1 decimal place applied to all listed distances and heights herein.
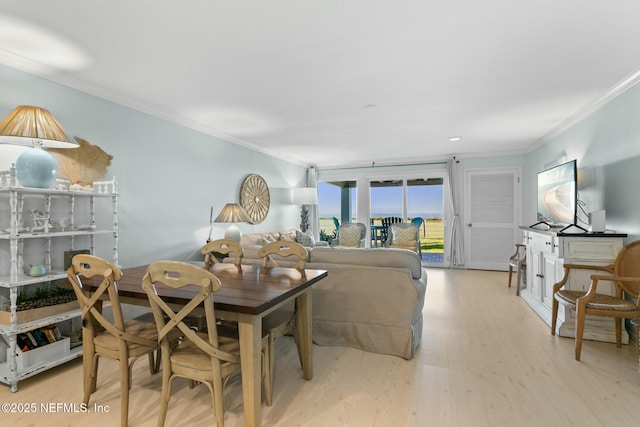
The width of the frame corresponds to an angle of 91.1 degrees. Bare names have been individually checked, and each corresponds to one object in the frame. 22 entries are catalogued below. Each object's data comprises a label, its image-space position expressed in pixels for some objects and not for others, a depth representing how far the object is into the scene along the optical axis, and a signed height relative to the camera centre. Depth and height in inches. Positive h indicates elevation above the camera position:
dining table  62.4 -18.6
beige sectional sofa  103.5 -30.0
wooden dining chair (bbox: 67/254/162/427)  68.0 -29.2
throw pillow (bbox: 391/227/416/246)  247.9 -19.7
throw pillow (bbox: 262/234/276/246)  197.4 -18.0
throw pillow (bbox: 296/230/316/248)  226.9 -20.1
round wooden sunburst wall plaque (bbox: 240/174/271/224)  202.1 +9.2
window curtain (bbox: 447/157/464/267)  255.6 -7.8
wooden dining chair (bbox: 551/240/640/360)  99.0 -28.8
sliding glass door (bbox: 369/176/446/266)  267.9 +3.7
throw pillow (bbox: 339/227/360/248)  265.4 -20.9
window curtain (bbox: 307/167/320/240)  295.7 +0.9
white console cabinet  114.2 -19.3
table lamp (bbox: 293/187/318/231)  260.4 +12.7
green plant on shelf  90.2 -26.6
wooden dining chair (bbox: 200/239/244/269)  103.5 -12.9
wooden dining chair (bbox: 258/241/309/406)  79.3 -29.5
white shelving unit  85.0 -11.7
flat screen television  130.4 +8.6
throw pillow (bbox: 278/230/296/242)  226.1 -17.6
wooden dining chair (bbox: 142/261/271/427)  59.4 -28.5
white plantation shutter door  244.7 -3.3
